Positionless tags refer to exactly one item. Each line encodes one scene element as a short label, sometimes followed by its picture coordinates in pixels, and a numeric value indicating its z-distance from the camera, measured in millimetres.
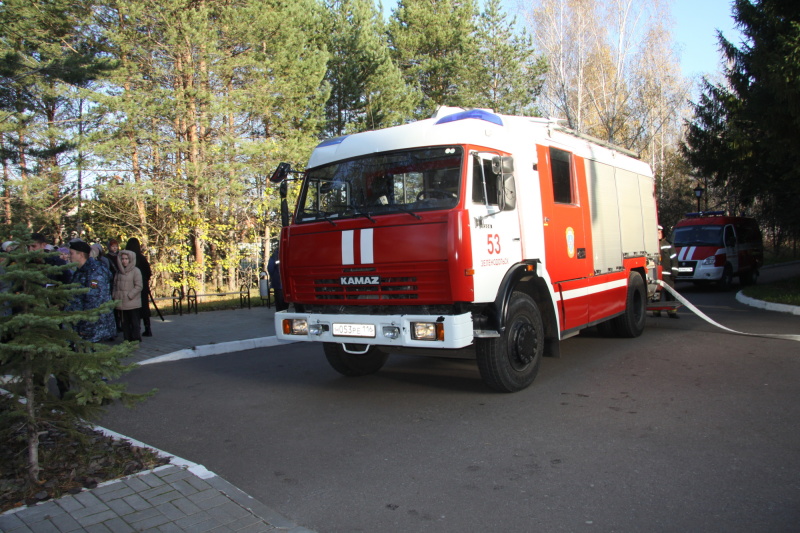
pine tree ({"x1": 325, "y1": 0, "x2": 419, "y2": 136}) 27547
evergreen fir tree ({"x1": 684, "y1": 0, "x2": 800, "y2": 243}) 13248
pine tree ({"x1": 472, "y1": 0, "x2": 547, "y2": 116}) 32344
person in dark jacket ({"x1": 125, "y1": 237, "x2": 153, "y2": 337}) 10901
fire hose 9201
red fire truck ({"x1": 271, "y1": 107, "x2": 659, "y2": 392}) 5645
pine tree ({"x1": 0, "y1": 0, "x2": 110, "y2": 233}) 17948
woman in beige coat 9109
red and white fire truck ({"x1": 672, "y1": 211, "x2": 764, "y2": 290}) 18797
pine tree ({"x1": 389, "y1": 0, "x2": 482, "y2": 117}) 31719
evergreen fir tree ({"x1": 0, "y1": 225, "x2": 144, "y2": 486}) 3885
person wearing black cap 6613
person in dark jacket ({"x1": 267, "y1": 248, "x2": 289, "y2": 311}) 11992
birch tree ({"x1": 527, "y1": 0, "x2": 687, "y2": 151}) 32062
